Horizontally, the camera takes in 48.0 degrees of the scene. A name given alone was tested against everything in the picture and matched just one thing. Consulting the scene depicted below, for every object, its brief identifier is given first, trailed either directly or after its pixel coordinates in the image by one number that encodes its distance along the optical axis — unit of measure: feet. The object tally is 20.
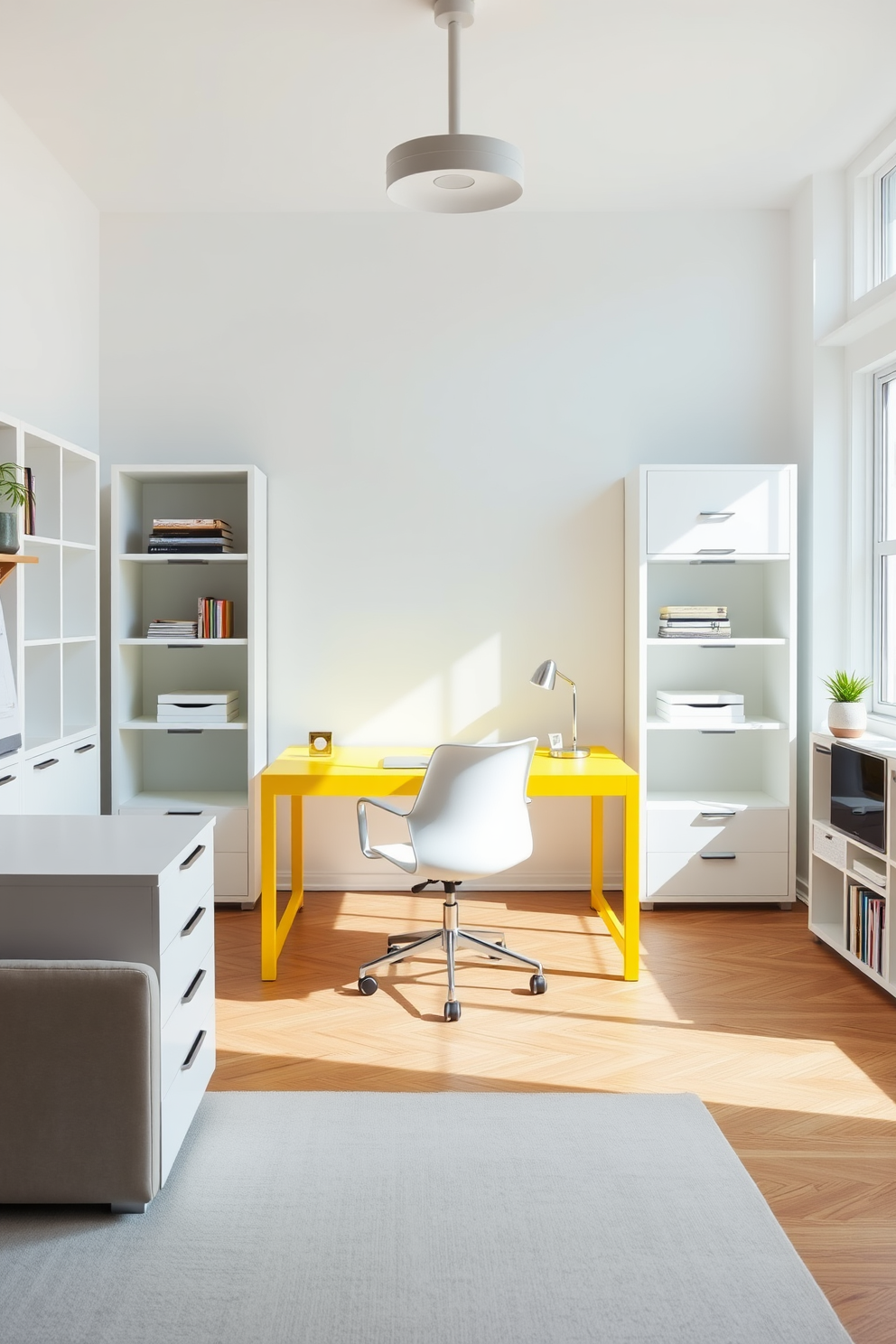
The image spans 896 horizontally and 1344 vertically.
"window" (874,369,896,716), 14.38
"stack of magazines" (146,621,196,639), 15.02
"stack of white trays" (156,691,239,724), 14.92
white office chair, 11.06
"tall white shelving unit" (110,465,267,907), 14.85
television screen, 11.66
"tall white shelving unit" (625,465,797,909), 14.79
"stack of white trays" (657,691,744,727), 14.99
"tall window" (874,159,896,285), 13.99
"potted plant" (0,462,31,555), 10.74
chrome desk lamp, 13.34
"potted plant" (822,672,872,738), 12.57
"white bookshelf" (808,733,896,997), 12.05
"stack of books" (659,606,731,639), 15.08
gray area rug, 6.09
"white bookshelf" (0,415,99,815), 11.59
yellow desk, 12.19
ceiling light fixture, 9.30
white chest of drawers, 7.09
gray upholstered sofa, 6.78
